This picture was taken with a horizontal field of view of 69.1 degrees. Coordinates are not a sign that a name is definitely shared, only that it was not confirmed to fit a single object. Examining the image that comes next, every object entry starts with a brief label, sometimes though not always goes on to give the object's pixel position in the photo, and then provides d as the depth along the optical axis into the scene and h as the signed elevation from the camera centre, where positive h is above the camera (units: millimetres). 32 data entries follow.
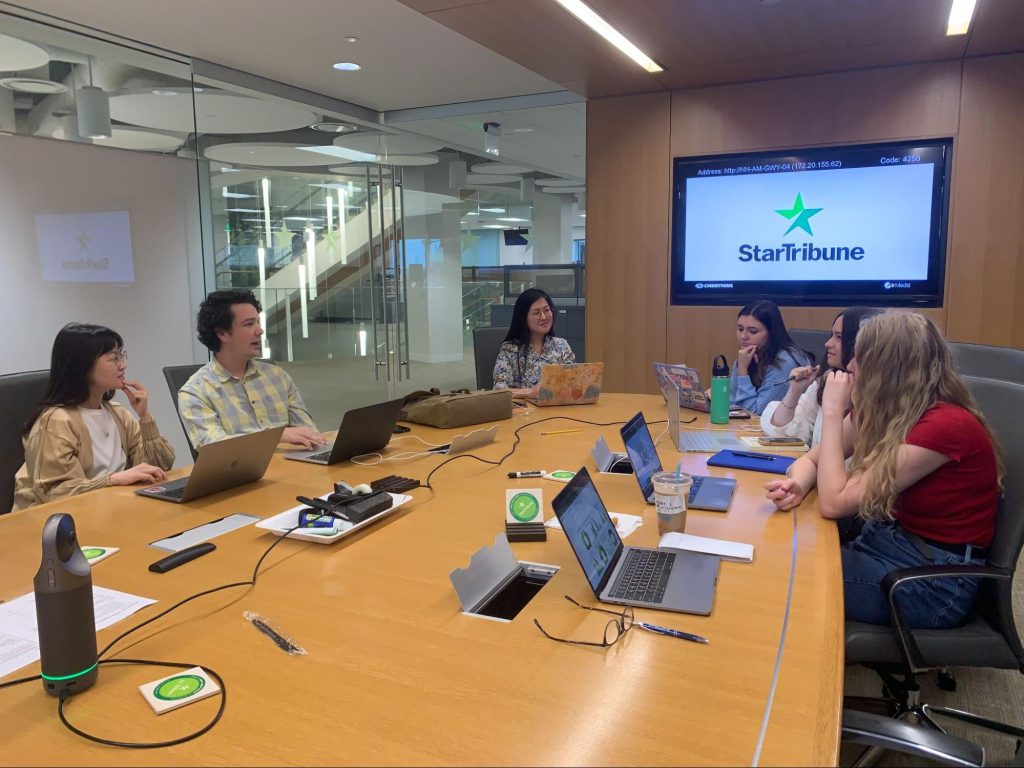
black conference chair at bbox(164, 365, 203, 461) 3100 -377
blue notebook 2406 -596
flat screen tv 4336 +334
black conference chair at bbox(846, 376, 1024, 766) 1770 -861
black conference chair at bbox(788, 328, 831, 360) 4156 -334
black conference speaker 1077 -476
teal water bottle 3148 -488
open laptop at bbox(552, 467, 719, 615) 1421 -605
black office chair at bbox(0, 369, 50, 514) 2455 -433
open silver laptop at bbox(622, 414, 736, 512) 2043 -566
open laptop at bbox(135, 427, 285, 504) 2055 -522
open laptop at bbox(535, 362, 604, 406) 3627 -495
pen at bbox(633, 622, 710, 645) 1299 -618
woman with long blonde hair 1882 -507
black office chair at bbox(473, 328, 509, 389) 4461 -407
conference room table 1015 -621
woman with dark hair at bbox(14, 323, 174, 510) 2316 -475
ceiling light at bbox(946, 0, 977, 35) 3328 +1214
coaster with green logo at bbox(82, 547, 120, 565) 1671 -605
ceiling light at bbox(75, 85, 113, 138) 4461 +1059
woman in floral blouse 4109 -356
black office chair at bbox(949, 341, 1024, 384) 3037 -347
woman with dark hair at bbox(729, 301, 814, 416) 3436 -346
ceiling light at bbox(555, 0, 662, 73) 3393 +1245
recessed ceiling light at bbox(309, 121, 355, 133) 5867 +1252
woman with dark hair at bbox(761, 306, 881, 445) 2807 -415
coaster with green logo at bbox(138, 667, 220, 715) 1105 -613
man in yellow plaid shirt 2764 -385
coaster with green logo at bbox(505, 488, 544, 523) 1853 -556
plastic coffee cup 1767 -521
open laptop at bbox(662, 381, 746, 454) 2682 -595
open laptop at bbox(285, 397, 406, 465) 2490 -515
